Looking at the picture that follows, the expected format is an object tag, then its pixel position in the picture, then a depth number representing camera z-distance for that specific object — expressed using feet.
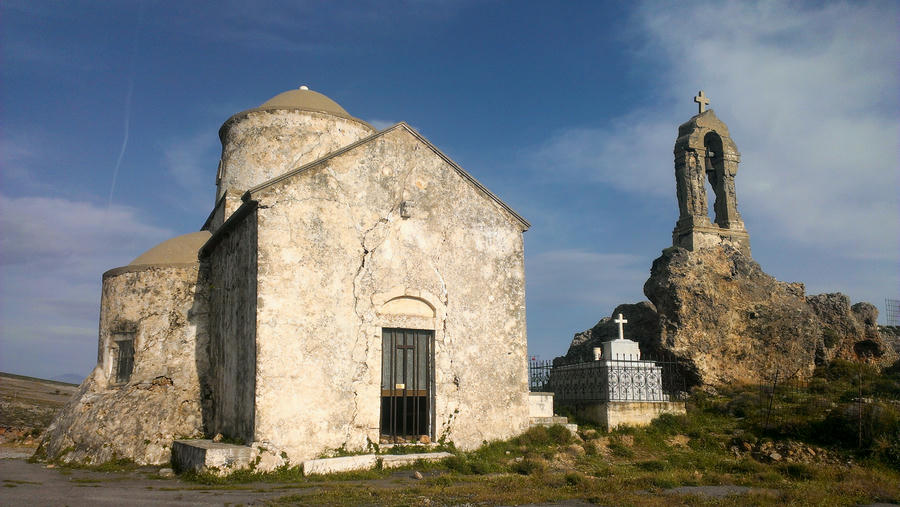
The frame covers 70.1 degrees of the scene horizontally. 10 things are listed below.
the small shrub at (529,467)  36.99
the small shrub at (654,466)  37.37
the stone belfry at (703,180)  72.18
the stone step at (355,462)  35.45
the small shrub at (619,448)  42.01
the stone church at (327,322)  37.63
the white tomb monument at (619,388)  46.91
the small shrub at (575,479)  31.42
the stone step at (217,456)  33.73
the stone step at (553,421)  45.21
